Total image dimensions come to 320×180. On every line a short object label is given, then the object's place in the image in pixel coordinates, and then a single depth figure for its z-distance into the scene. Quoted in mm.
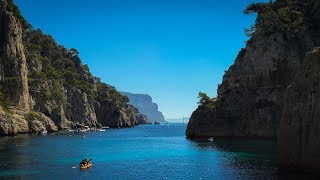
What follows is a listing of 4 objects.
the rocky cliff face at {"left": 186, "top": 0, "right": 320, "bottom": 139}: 114188
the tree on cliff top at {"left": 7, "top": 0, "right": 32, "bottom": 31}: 157875
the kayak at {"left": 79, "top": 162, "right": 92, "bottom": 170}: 61025
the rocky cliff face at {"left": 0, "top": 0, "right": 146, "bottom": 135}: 138875
